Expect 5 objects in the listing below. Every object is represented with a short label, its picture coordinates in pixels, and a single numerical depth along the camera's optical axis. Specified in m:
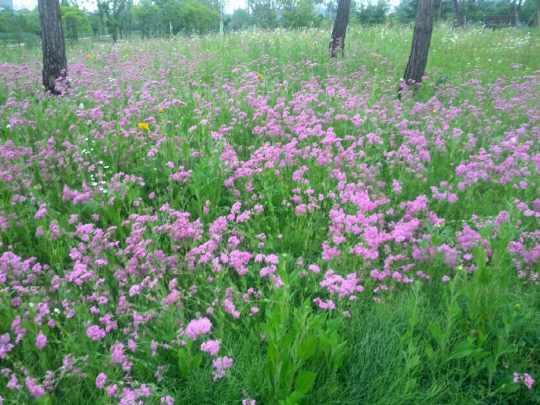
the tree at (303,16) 41.94
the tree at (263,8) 79.75
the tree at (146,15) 58.94
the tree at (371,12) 32.19
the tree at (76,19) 37.21
